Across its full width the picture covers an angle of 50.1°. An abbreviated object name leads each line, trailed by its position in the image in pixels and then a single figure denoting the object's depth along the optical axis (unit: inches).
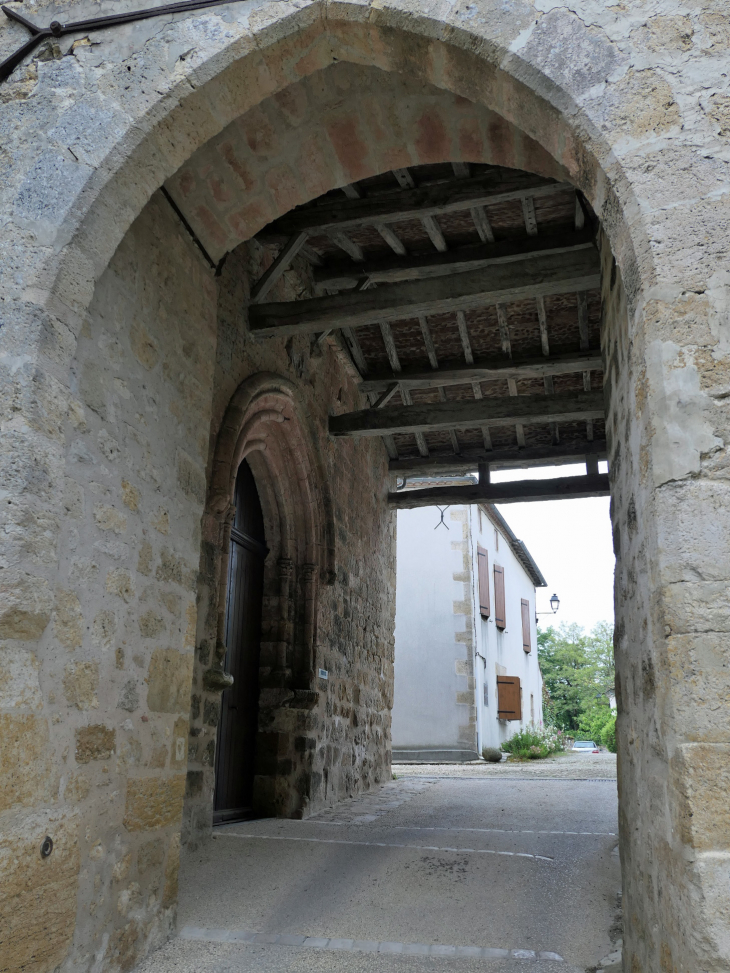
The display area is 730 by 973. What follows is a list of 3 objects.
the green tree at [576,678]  1238.9
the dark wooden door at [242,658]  190.4
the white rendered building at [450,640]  539.8
